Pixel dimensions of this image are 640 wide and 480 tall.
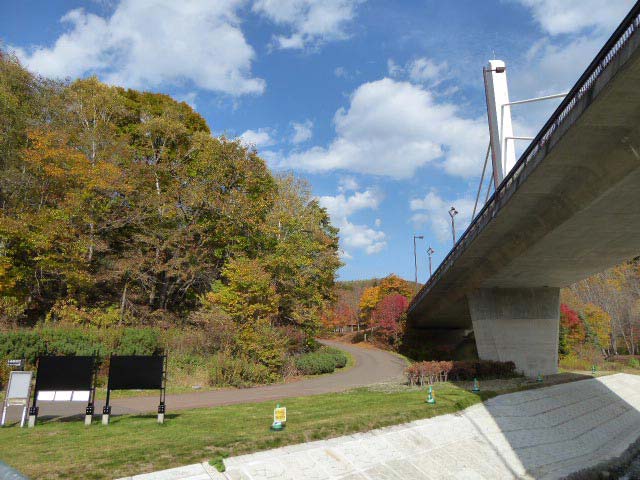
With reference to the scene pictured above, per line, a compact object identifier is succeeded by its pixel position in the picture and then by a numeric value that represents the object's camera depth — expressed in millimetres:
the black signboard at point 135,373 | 11672
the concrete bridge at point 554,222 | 12078
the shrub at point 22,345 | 18953
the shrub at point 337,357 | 31536
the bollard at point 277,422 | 10438
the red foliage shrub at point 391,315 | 46112
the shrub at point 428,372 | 21953
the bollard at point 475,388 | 18242
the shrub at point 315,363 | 27609
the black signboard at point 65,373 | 11391
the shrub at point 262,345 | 23484
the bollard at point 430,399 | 14984
